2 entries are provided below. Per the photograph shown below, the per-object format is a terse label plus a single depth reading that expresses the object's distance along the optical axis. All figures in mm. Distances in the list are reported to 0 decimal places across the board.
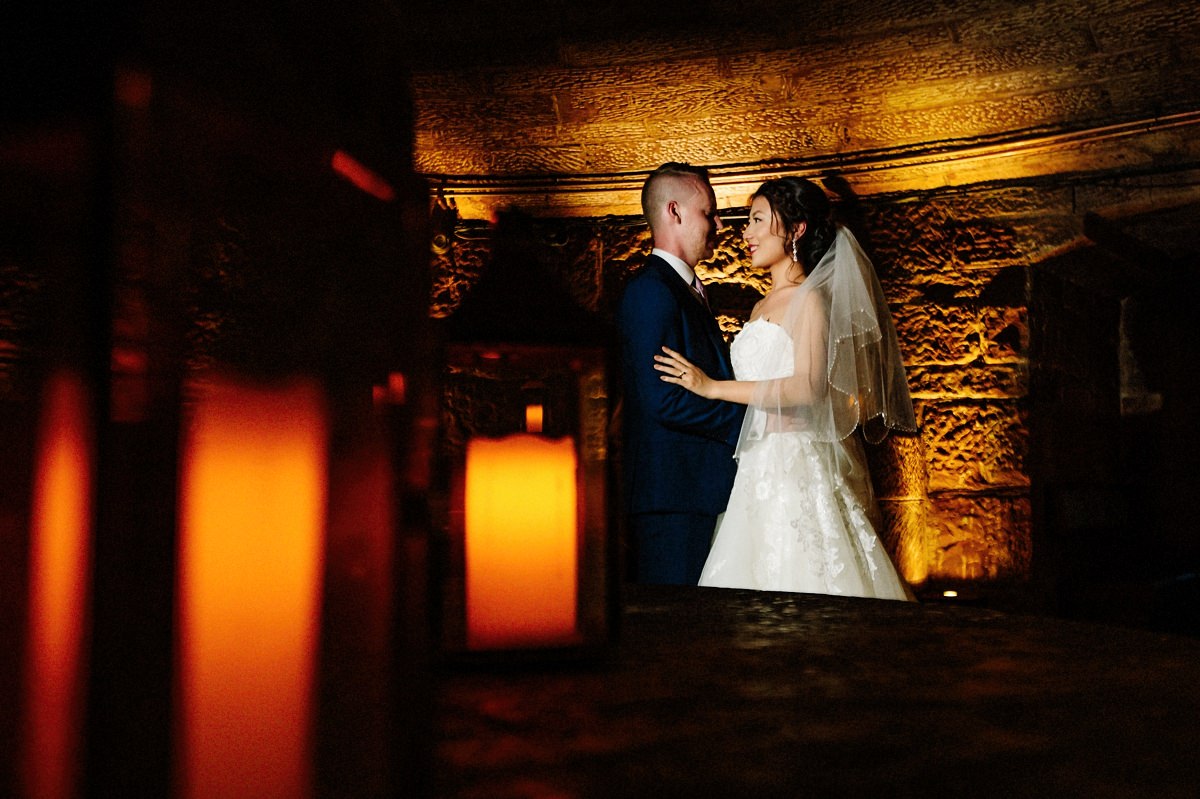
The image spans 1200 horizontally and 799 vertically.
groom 2750
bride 2535
